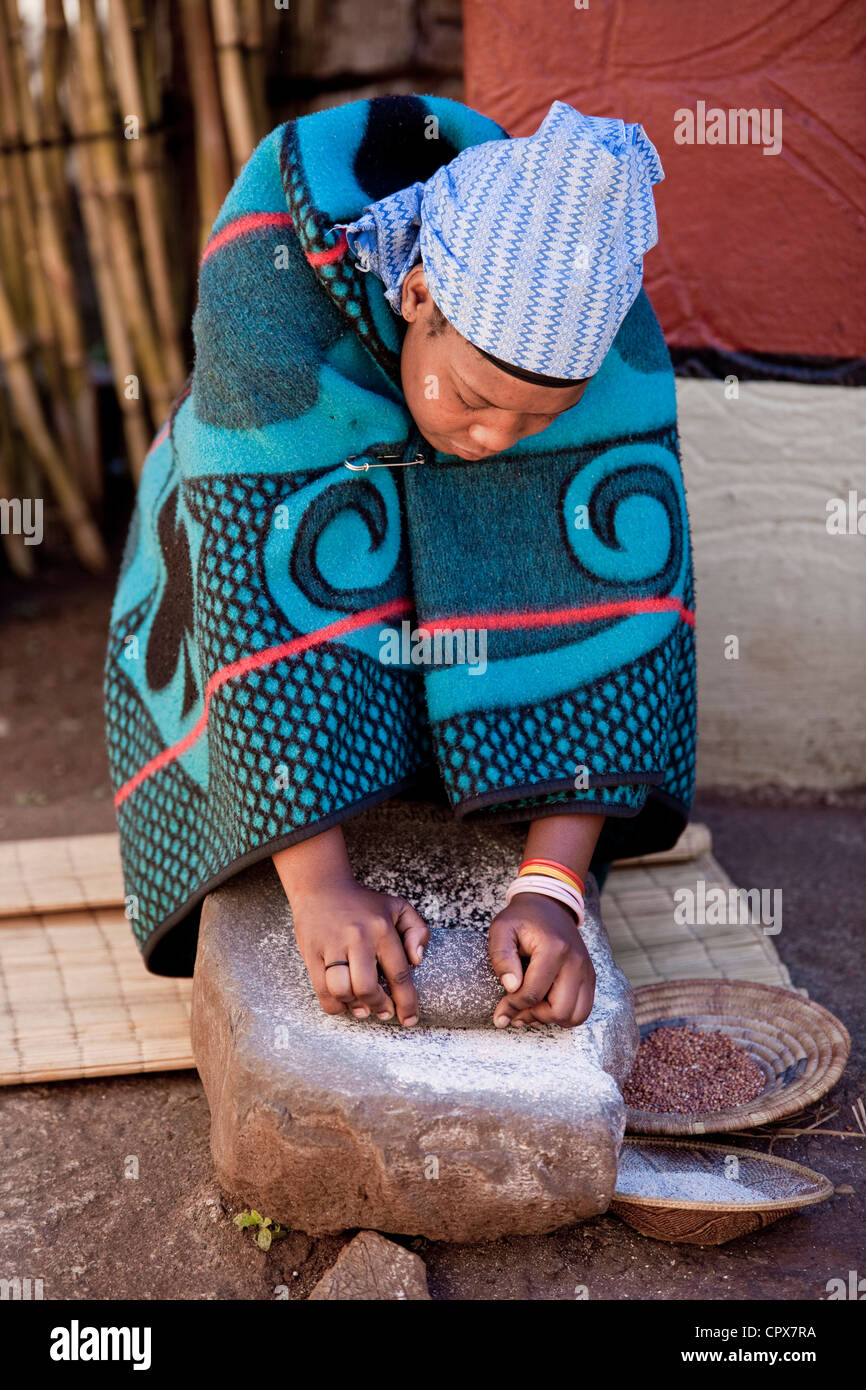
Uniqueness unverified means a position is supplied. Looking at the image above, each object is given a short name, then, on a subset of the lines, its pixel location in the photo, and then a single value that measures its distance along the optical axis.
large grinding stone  1.48
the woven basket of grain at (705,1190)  1.56
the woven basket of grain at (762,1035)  1.72
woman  1.47
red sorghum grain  1.81
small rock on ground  1.50
